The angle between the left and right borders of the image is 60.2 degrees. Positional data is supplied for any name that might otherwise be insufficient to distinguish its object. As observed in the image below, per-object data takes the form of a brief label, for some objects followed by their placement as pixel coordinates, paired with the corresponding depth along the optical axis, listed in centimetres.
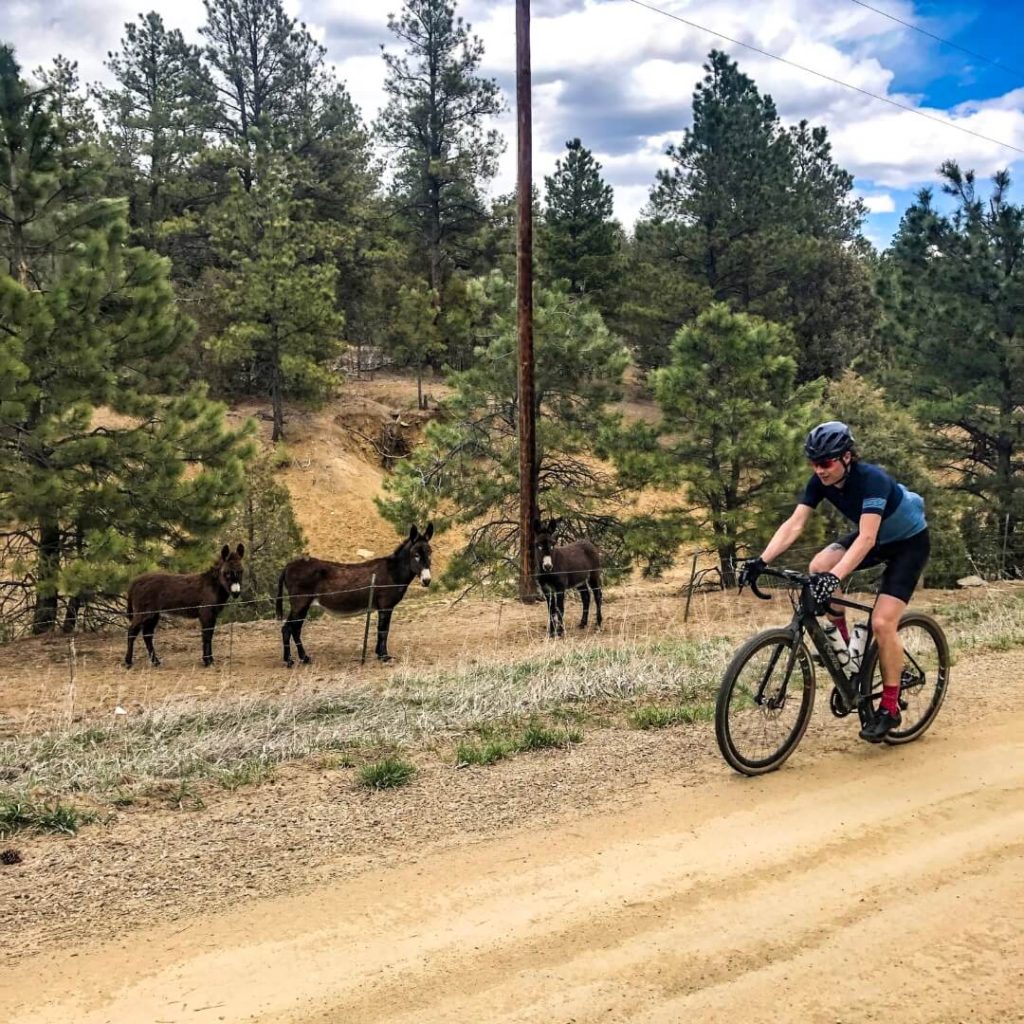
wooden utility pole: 1535
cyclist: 527
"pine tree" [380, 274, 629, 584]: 1783
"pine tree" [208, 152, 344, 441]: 2967
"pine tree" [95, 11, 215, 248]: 3425
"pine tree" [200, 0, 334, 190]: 3716
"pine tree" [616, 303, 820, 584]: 1658
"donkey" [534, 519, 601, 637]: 1334
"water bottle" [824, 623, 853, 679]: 559
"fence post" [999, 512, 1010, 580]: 1747
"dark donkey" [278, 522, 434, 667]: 1195
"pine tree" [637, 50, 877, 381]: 3422
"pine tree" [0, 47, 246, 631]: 1201
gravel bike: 530
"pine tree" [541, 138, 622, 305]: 3625
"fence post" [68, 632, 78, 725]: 777
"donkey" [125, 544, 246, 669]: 1173
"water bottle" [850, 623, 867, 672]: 576
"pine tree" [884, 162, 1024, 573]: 1825
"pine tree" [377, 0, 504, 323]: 3691
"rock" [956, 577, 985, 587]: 1691
